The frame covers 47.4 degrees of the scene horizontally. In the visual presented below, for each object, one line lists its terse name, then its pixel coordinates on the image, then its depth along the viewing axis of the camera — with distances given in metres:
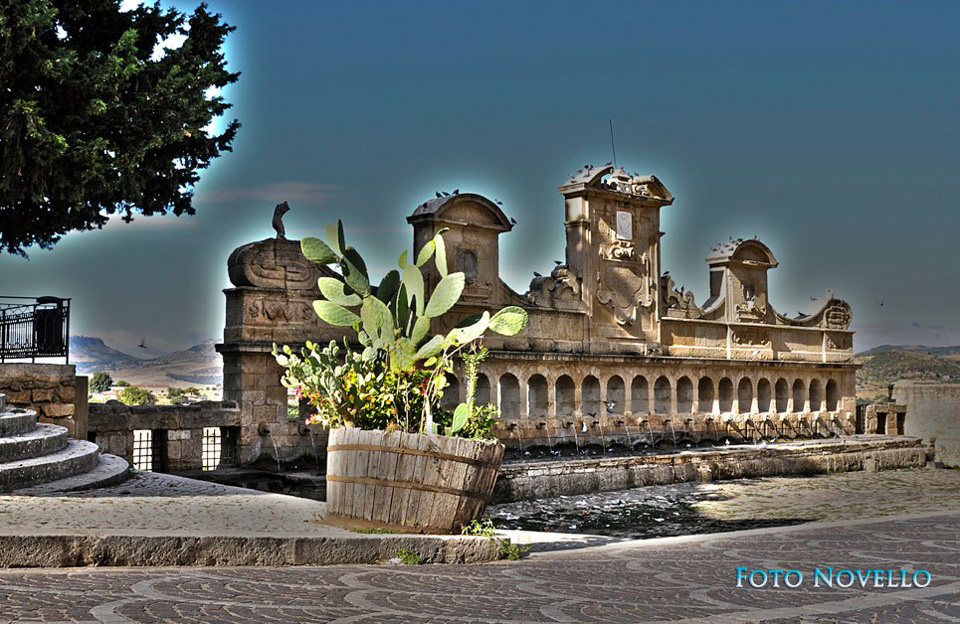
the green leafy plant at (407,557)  9.10
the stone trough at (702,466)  19.64
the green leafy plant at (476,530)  9.95
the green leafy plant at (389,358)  10.58
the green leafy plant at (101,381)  52.88
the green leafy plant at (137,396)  47.19
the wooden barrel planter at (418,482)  9.72
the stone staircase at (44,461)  11.23
